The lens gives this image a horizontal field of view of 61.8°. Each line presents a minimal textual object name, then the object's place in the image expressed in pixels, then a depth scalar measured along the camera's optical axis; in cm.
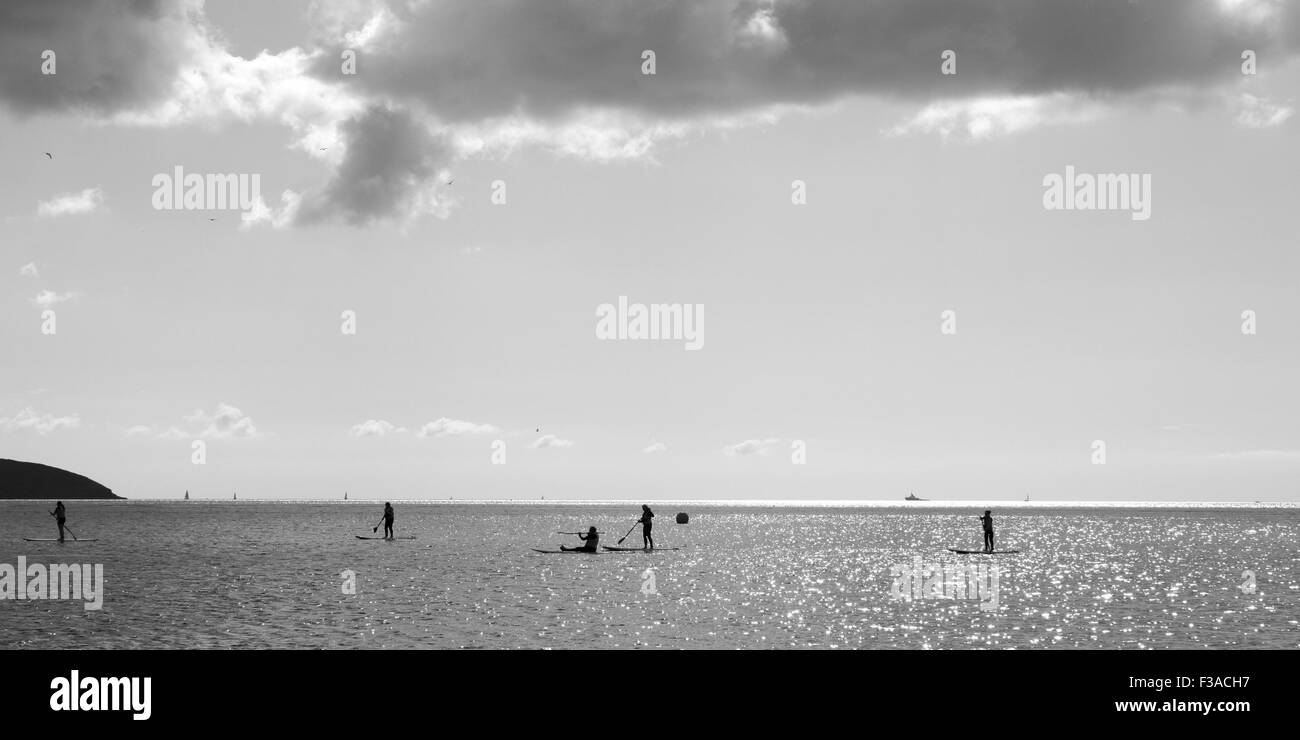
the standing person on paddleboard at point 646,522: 7106
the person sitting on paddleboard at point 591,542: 6794
